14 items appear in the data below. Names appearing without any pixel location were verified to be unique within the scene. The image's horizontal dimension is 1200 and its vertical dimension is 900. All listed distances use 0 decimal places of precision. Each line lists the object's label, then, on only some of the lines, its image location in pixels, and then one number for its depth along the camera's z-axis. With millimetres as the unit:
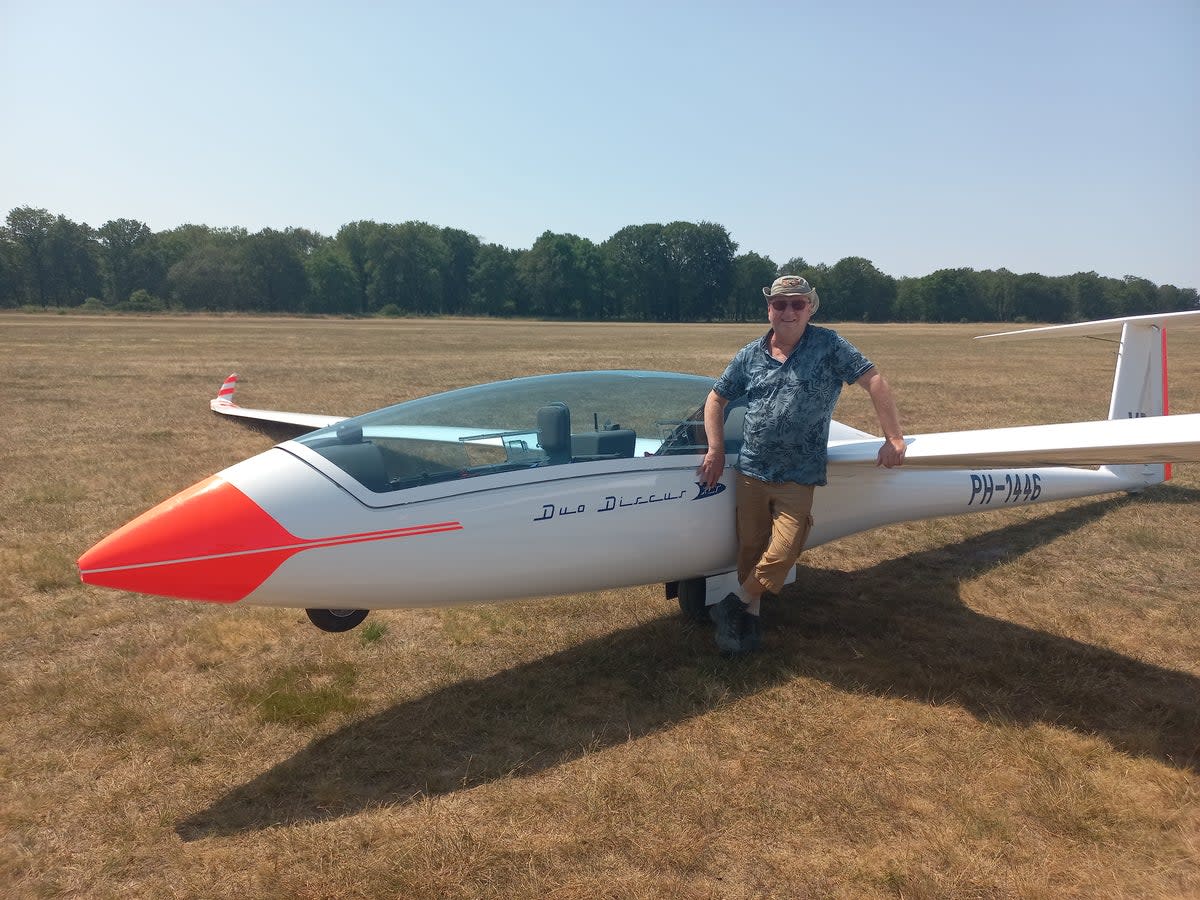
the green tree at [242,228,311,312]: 96812
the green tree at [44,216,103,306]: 95812
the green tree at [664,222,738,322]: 118062
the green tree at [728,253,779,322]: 118188
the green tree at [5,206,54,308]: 94688
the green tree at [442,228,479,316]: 112188
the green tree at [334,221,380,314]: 109125
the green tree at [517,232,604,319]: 111875
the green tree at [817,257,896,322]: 113562
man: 4383
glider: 3717
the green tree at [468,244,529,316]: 111875
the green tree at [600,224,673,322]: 117188
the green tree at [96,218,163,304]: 97000
